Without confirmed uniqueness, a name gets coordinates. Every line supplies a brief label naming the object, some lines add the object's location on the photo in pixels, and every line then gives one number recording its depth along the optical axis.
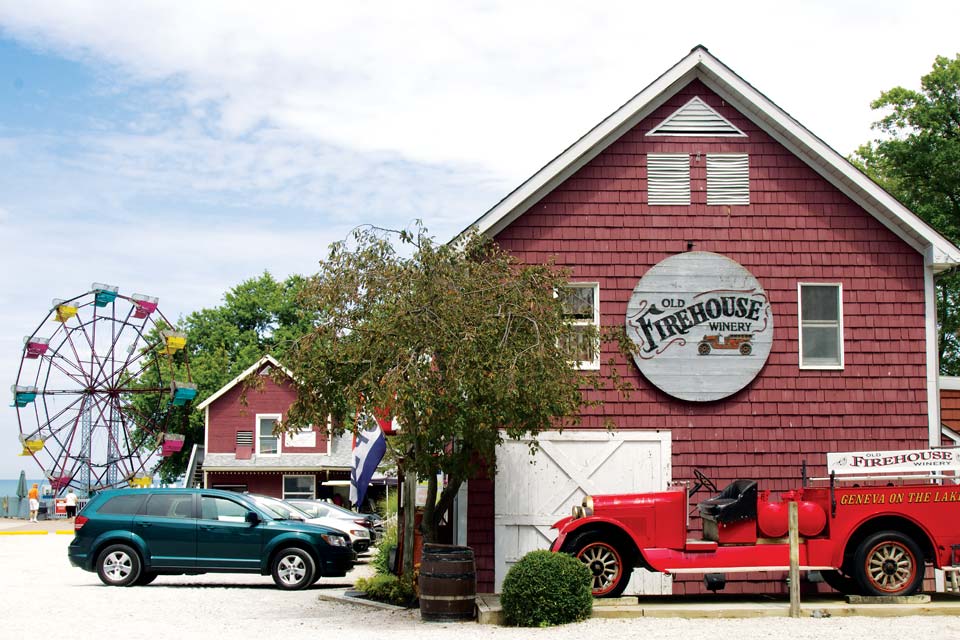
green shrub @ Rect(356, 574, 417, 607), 15.43
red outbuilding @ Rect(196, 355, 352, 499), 45.56
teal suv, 18.84
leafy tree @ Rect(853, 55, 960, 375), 34.84
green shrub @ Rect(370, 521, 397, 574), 18.20
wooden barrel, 13.42
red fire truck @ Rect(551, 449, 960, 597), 13.53
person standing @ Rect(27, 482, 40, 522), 49.64
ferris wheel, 53.09
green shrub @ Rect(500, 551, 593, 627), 12.47
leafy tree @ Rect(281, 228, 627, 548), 12.91
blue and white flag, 17.16
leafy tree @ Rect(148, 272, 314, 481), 63.06
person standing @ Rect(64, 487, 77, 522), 51.41
